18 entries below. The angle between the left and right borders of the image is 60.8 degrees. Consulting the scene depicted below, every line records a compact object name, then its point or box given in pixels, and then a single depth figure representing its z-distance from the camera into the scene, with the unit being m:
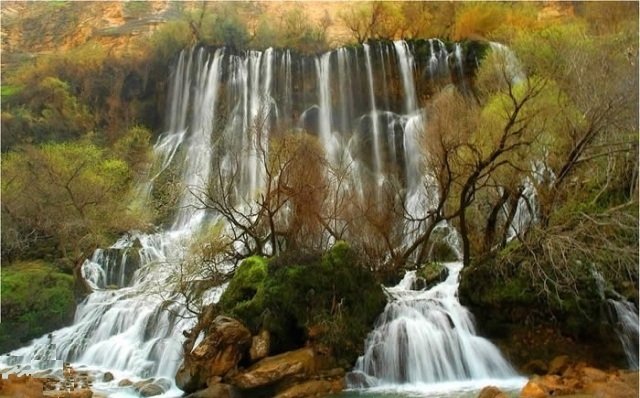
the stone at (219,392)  11.11
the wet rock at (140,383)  12.94
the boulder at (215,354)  11.70
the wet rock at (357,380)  12.22
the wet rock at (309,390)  11.18
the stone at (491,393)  9.37
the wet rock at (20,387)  9.78
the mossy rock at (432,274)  16.45
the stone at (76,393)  11.74
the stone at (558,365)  11.66
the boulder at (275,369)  11.35
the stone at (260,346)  12.10
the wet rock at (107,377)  13.70
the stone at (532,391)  10.02
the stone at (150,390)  12.56
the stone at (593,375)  10.73
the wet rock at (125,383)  13.27
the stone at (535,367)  12.04
